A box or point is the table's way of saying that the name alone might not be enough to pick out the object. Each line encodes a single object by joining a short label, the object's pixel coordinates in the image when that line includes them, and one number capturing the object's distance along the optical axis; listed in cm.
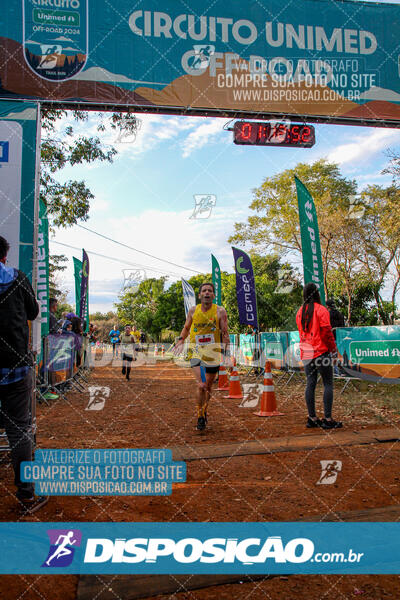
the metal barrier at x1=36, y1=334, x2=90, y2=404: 814
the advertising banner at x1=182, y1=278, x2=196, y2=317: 1953
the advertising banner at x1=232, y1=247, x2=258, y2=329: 1423
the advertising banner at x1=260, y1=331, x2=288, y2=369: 1316
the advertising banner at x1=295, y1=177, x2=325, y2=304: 835
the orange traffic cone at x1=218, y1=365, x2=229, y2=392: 1096
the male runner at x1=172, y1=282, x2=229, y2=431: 594
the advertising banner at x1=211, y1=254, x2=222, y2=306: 1595
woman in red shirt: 607
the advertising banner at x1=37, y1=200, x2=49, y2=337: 639
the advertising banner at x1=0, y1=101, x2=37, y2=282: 464
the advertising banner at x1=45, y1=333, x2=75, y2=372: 844
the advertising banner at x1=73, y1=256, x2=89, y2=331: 1555
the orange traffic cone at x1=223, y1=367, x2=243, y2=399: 932
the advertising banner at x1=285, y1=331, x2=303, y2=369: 1134
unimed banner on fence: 902
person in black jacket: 331
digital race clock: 801
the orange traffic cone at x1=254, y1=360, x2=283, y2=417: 709
